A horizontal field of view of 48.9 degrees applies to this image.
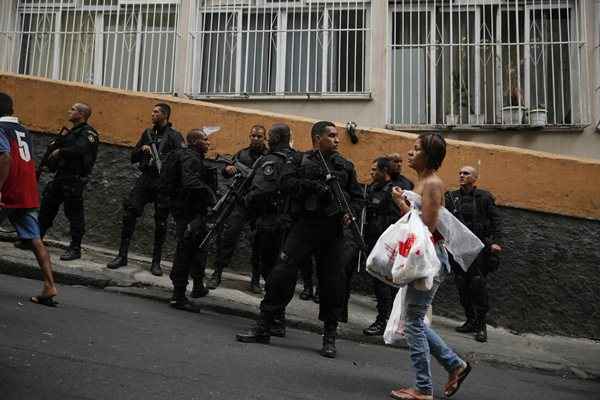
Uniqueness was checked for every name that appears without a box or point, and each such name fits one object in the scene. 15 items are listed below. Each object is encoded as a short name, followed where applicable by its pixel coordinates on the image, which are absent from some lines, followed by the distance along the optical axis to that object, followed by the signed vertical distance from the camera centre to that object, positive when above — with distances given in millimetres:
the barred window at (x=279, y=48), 10727 +3616
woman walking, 4309 -164
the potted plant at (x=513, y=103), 10031 +2604
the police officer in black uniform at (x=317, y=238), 5344 +245
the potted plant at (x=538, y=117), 9906 +2357
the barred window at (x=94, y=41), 11195 +3798
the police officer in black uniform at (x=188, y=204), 6621 +630
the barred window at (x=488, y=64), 10133 +3264
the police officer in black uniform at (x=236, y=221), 7387 +500
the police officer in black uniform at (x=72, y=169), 7609 +1071
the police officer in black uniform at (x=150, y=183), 7758 +947
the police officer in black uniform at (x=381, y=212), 6887 +613
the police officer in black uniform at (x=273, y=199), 5980 +627
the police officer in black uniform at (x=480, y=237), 7102 +331
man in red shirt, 5715 +584
